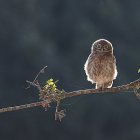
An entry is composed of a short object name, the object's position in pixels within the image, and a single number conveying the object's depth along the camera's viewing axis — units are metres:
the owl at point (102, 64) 14.12
